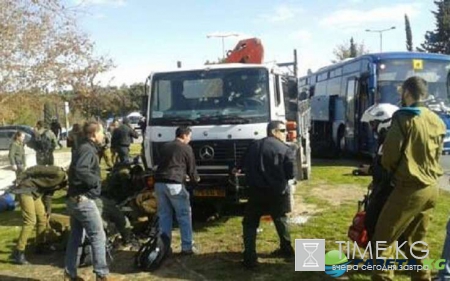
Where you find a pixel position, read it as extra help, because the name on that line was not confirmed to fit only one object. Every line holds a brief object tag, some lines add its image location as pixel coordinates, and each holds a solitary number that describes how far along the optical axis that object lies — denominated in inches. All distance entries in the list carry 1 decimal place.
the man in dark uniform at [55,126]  993.7
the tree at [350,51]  2370.8
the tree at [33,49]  587.5
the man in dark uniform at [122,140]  611.2
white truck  325.7
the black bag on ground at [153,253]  259.9
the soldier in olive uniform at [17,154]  491.5
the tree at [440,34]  2294.5
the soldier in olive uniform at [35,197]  288.1
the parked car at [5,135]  880.6
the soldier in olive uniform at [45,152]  587.2
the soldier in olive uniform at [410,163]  179.6
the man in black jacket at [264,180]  248.8
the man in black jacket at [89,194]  229.8
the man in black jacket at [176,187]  275.0
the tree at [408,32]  2591.0
